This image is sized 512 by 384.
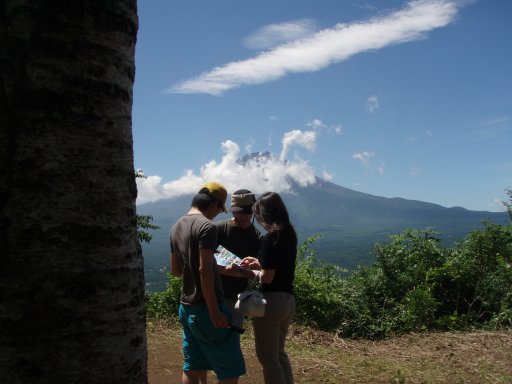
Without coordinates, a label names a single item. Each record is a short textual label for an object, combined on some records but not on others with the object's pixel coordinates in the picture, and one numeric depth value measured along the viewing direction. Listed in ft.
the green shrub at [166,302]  29.32
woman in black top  12.66
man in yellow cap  11.03
